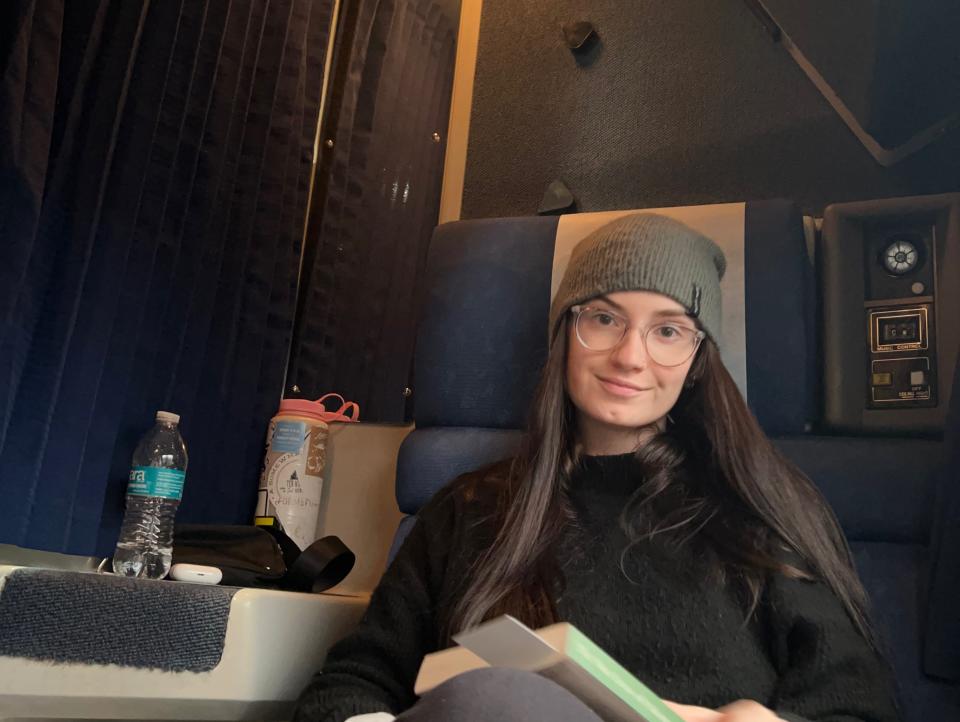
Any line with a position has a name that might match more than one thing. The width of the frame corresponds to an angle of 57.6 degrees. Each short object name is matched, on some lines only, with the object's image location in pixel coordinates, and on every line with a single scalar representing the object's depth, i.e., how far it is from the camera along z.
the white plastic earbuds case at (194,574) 1.17
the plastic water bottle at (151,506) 1.33
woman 0.97
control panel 1.21
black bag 1.32
